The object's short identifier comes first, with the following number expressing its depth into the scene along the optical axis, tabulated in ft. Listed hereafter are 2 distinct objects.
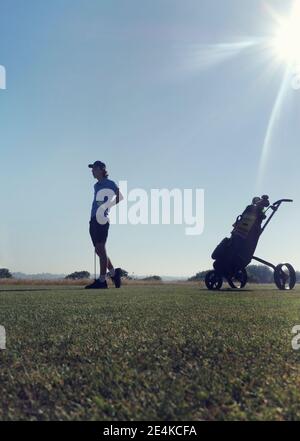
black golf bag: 33.19
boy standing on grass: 27.66
